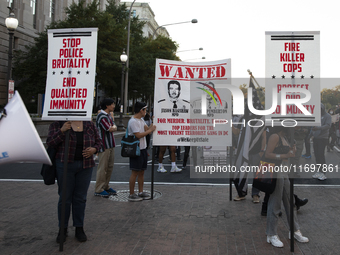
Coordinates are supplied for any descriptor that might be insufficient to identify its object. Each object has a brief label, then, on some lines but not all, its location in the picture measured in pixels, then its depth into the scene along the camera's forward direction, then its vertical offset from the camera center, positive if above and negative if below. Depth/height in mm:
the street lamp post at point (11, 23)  14016 +4428
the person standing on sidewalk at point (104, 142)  6875 -121
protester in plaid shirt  4426 -370
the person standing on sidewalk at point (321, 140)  8844 +33
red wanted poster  6391 +640
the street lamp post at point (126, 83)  32150 +5141
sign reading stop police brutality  4328 +765
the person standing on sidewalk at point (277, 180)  4324 -504
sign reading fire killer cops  4387 +809
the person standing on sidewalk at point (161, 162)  9734 -708
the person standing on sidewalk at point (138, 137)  6398 -24
